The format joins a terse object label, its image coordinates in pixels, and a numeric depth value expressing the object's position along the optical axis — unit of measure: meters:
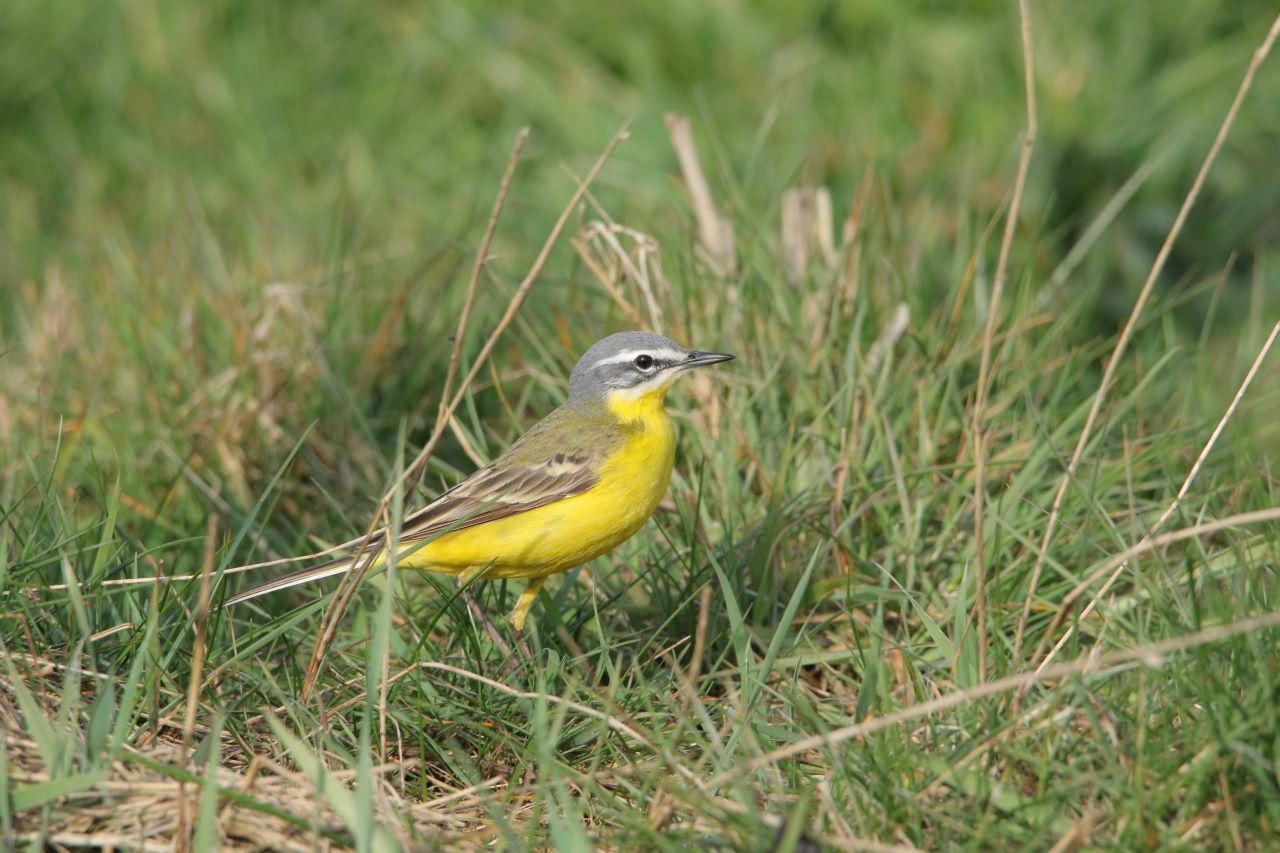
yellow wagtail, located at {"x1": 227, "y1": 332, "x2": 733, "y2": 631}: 8.95
